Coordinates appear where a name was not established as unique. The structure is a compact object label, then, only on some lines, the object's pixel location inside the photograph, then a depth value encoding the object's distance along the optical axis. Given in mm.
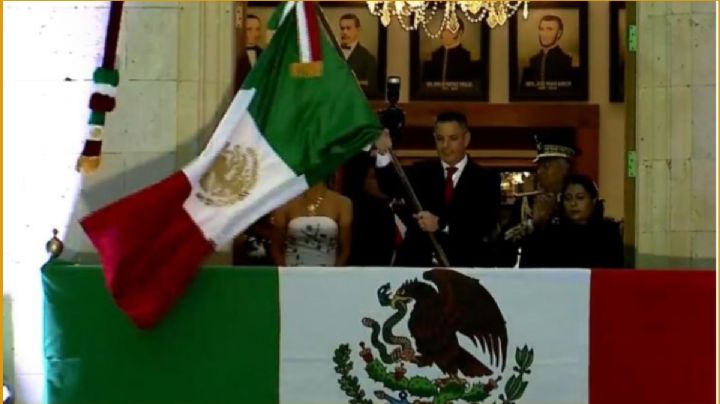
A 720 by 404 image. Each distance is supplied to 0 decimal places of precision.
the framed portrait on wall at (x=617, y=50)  18734
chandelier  16172
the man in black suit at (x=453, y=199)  10805
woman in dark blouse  10766
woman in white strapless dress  10664
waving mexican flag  9703
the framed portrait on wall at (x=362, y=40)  18859
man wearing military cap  11547
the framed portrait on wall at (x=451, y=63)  19000
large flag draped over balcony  9664
